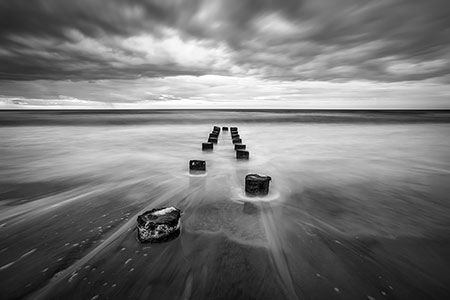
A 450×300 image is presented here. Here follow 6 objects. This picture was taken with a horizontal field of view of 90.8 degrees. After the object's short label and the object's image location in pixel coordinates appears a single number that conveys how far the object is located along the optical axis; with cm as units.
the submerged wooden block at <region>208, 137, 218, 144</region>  1166
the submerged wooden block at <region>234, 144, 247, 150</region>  914
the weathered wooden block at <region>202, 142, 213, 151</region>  1012
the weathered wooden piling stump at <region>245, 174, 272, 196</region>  464
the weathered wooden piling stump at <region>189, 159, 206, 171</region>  646
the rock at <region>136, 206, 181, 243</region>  290
